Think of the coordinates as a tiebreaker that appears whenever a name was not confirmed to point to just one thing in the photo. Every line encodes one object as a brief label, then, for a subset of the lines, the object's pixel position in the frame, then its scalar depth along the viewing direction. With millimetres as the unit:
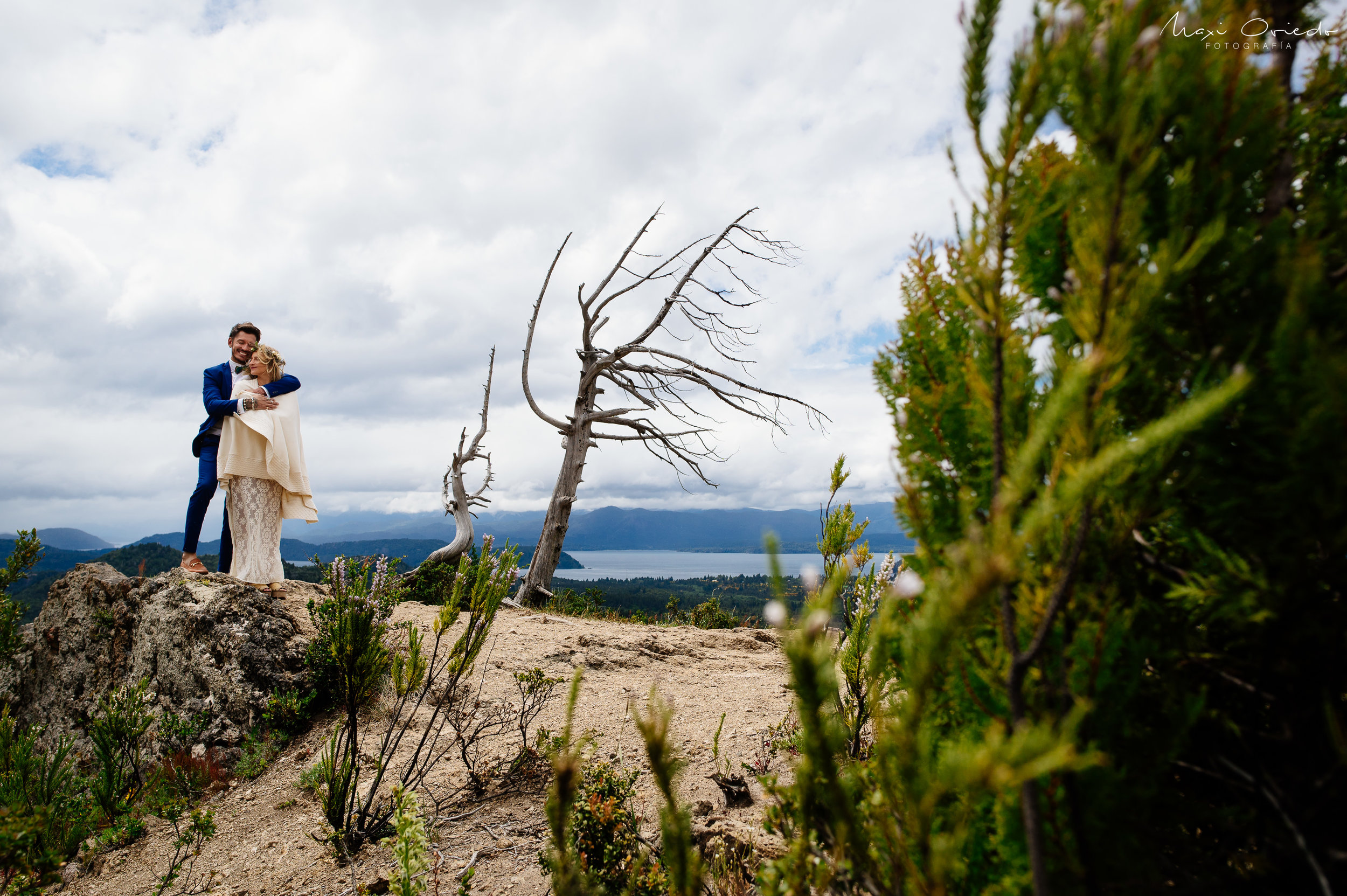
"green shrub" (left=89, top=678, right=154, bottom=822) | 3318
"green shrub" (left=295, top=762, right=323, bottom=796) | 3600
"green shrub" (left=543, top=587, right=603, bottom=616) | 10438
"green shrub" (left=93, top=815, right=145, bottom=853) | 3387
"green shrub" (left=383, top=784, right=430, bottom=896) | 1714
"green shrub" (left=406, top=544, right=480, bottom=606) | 9758
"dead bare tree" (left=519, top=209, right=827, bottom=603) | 10539
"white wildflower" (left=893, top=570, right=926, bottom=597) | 1096
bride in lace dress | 5598
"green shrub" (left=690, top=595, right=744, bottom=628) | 10375
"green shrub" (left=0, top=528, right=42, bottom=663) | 5285
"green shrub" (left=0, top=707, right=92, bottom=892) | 2871
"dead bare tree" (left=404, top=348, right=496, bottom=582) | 11188
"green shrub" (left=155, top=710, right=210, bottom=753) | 4109
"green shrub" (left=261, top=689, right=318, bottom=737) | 4453
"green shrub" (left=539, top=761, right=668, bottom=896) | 2082
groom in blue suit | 5656
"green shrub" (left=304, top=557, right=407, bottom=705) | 3008
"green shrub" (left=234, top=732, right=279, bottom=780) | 4023
